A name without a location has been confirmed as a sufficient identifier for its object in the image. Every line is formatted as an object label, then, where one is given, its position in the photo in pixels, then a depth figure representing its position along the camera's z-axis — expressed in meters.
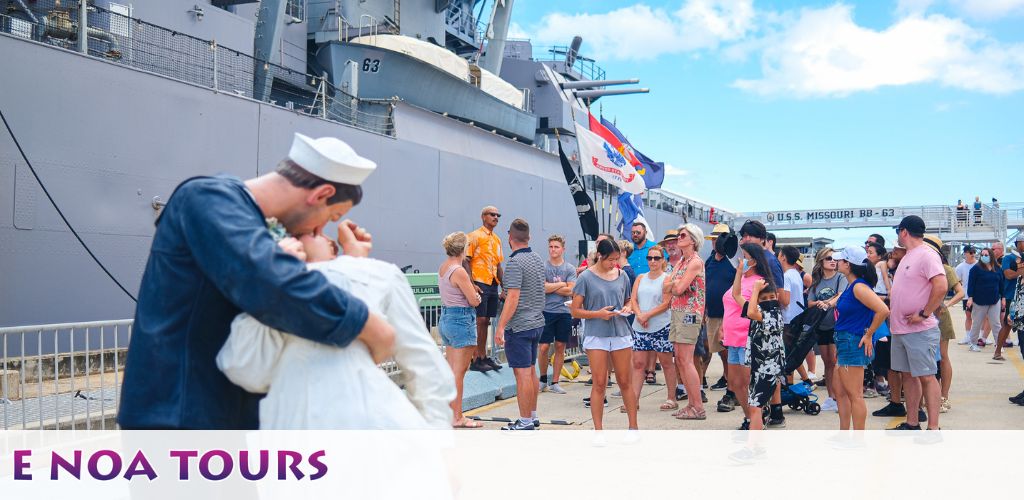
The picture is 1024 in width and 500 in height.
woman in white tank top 7.25
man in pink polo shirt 6.16
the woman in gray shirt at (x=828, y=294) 7.09
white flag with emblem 14.59
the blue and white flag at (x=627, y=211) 15.43
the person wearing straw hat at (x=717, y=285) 7.86
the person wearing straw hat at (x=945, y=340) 7.95
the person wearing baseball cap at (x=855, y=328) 5.71
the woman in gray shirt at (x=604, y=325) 6.29
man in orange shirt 8.37
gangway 37.47
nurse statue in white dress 1.83
